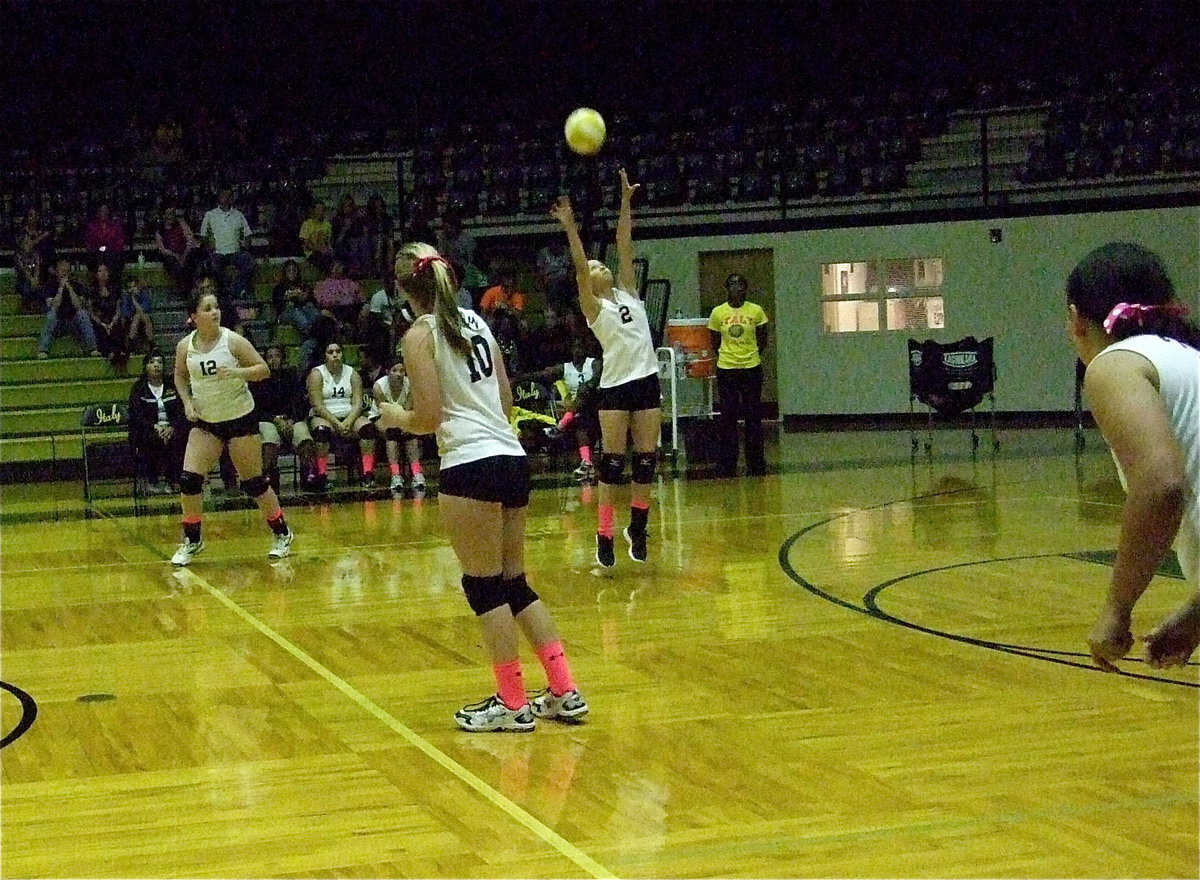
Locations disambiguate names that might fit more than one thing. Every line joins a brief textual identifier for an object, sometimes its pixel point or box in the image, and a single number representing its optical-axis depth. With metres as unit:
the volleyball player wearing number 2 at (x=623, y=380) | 10.52
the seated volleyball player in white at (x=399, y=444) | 16.55
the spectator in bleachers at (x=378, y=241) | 22.70
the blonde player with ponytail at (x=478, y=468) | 6.49
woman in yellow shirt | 17.17
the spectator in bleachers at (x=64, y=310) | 20.39
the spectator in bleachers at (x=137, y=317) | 20.34
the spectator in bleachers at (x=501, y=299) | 19.58
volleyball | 10.81
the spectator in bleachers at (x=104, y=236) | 22.11
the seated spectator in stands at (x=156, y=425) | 17.02
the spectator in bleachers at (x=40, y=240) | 21.42
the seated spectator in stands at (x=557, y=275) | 21.91
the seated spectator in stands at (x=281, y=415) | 17.20
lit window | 24.36
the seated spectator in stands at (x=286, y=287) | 20.75
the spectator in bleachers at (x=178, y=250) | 21.66
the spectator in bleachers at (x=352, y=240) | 22.42
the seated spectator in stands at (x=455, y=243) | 21.94
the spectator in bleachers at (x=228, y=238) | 21.77
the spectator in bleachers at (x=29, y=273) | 21.30
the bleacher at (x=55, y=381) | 19.70
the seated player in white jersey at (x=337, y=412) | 17.14
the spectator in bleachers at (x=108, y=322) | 20.39
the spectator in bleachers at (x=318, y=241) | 22.30
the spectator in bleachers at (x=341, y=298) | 21.00
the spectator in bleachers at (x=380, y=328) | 19.03
